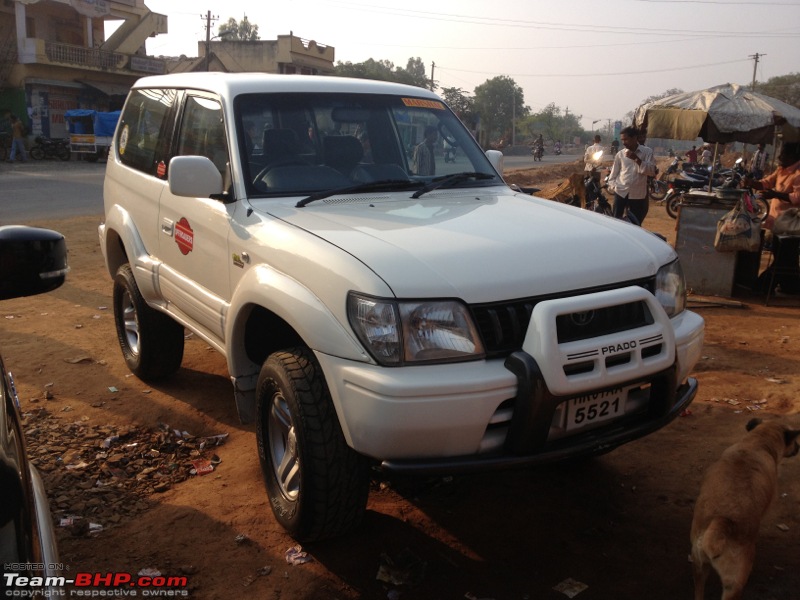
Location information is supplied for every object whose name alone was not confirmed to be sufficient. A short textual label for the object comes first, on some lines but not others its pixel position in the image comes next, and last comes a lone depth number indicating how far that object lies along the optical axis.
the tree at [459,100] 52.41
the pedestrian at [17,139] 26.00
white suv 2.49
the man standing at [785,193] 7.73
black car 1.31
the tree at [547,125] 95.67
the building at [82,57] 31.62
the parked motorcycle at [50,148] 28.53
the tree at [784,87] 49.47
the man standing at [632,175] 9.11
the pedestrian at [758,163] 19.52
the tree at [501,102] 93.94
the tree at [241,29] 78.81
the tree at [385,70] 66.86
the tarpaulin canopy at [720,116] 9.35
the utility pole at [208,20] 43.06
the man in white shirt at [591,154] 15.47
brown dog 2.42
